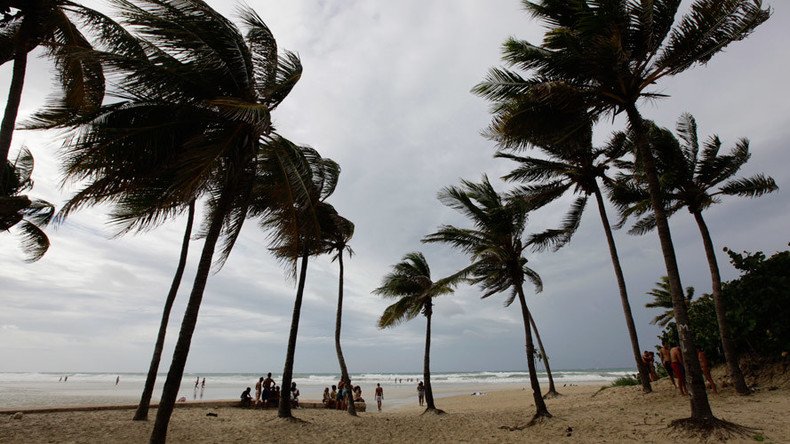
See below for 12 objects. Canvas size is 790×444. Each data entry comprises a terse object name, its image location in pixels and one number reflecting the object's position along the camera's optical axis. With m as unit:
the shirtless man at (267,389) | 16.23
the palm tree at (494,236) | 11.64
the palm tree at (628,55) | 7.47
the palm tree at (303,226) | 8.05
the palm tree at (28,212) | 10.78
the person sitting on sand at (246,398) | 16.06
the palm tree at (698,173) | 12.03
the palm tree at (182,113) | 6.43
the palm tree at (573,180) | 13.40
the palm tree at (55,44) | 6.70
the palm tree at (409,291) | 16.83
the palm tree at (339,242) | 15.09
